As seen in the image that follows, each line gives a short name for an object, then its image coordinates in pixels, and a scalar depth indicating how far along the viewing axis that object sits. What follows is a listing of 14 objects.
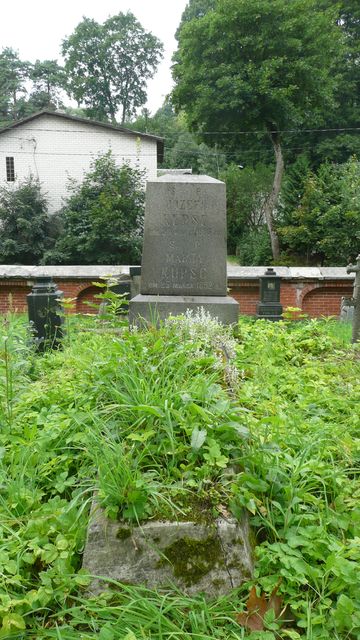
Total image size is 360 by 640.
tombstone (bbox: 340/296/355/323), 10.09
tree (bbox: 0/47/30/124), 45.72
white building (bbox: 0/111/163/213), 22.81
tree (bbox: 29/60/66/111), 46.62
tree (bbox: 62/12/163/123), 43.50
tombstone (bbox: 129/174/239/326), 5.81
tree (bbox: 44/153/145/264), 20.16
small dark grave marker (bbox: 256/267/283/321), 10.05
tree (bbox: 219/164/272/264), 26.14
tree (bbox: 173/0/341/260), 20.83
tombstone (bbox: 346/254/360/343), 6.45
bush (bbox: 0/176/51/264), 21.48
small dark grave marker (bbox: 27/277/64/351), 6.28
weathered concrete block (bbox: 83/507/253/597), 1.86
